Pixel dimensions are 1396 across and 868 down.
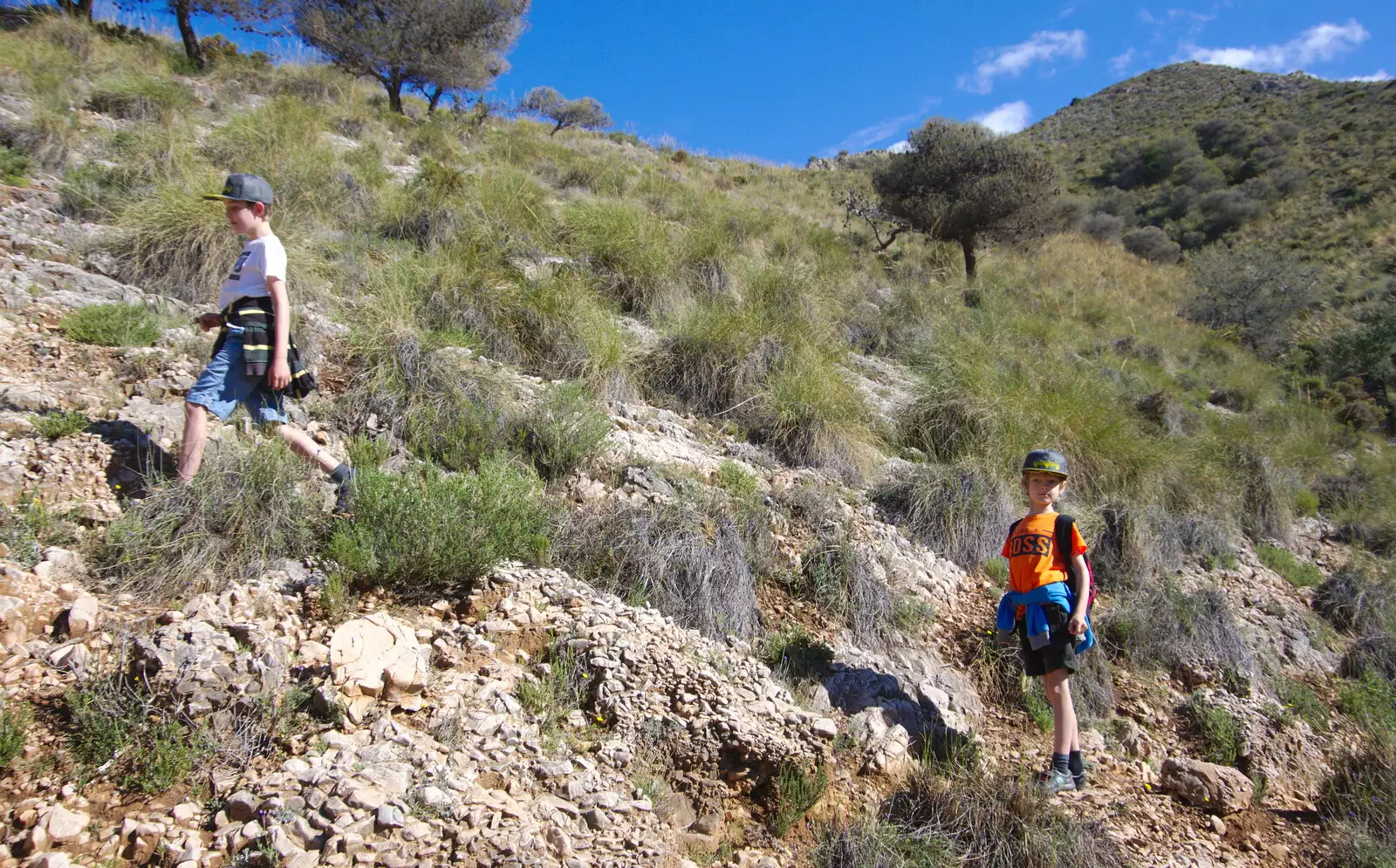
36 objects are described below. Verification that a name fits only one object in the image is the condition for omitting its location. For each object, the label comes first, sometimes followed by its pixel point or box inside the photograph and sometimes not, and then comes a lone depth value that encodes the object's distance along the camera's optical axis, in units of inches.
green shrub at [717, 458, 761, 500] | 177.6
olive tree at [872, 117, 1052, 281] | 469.4
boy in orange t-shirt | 119.6
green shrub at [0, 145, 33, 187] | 219.1
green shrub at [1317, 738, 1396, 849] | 130.0
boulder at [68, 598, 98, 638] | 94.7
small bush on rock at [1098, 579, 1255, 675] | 176.1
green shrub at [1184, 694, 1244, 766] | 149.5
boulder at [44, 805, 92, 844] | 72.3
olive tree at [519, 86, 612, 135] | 827.4
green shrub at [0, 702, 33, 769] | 77.2
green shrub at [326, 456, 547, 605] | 118.6
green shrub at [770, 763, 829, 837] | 102.6
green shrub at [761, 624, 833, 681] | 134.3
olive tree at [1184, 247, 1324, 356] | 550.9
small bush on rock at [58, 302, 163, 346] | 158.9
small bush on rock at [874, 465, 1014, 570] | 194.4
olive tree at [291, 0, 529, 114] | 439.5
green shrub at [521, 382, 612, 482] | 167.0
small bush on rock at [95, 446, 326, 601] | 107.2
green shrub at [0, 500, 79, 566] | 103.3
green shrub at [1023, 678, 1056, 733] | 142.4
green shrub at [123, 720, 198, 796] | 80.3
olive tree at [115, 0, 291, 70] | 410.0
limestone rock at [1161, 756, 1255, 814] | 129.0
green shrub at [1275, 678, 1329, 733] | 169.0
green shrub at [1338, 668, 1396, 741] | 158.4
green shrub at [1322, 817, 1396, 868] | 117.4
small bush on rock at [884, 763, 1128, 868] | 102.2
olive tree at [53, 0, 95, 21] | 388.5
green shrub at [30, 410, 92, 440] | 124.3
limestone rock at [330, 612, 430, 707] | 98.0
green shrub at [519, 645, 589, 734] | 105.7
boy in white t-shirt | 120.4
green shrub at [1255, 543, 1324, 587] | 241.6
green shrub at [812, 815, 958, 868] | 97.4
